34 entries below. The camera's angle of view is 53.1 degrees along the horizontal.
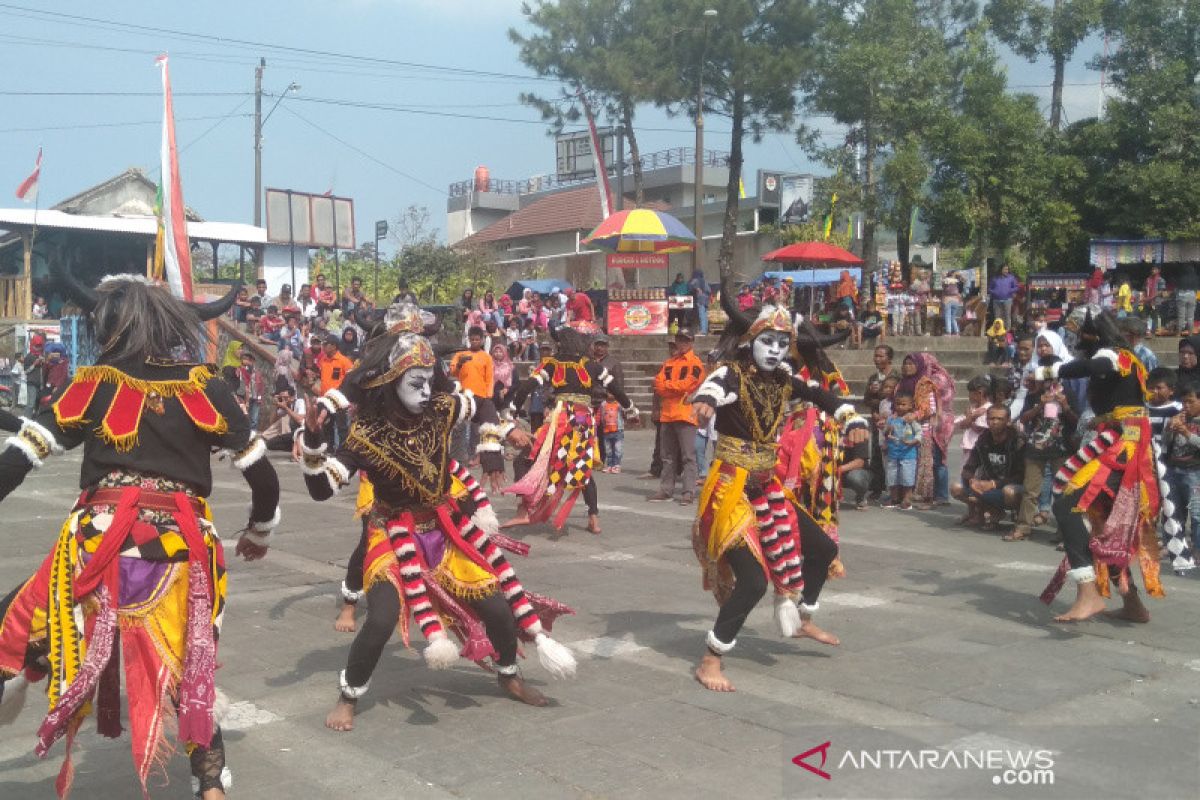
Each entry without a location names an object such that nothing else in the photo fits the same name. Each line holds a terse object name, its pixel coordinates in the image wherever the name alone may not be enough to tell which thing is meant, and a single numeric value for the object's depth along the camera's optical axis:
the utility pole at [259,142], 39.81
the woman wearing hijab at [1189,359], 10.02
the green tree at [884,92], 27.53
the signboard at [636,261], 27.50
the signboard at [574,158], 61.28
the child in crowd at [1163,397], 9.67
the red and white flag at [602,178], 30.78
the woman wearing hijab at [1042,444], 10.91
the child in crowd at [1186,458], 9.60
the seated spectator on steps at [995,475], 11.38
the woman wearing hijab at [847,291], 24.22
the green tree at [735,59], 31.08
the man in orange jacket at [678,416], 13.64
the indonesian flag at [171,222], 14.34
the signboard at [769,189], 43.66
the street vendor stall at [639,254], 25.86
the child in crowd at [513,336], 26.19
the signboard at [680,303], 27.34
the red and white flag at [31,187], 27.08
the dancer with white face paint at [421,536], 5.50
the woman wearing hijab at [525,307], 28.17
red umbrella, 25.42
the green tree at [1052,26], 29.30
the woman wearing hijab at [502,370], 17.27
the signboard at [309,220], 33.00
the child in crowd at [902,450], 12.65
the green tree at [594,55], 32.12
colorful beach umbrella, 25.38
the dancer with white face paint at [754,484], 6.27
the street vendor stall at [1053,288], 26.00
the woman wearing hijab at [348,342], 13.95
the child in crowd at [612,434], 15.53
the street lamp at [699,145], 30.66
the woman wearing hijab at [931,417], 12.64
